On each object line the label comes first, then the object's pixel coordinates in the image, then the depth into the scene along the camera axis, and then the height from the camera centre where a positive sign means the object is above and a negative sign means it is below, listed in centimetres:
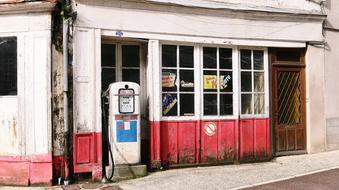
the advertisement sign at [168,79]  991 +54
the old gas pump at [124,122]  886 -37
